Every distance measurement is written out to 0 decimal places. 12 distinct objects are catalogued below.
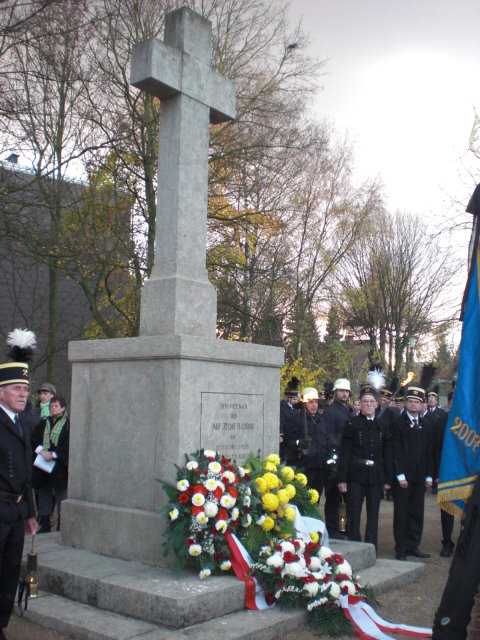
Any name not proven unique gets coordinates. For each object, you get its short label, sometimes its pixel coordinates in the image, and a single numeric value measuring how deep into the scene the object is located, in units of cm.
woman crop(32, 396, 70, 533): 864
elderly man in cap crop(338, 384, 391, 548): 810
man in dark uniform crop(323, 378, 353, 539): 930
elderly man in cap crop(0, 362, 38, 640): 489
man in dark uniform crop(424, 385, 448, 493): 915
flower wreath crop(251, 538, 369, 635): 534
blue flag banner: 356
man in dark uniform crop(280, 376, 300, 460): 1024
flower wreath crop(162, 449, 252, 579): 550
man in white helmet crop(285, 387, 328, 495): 939
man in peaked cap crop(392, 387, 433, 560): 857
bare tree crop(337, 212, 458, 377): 2886
